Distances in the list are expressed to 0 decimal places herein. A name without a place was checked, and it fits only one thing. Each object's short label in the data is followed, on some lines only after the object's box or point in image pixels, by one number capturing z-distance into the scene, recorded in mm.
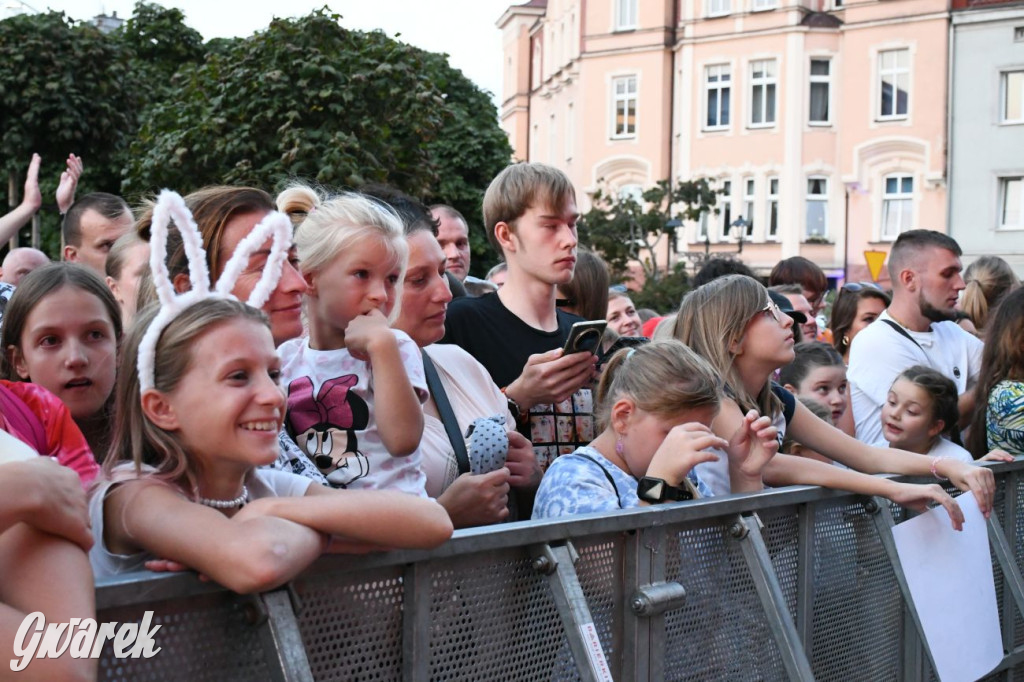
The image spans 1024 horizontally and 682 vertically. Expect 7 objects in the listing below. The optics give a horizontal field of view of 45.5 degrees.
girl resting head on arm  3271
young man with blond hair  4156
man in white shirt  6156
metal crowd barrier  2195
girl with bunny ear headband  2219
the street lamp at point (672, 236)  37750
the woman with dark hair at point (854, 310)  8141
